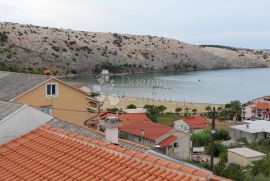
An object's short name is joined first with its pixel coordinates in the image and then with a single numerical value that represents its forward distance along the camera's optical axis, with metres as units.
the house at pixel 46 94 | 20.16
